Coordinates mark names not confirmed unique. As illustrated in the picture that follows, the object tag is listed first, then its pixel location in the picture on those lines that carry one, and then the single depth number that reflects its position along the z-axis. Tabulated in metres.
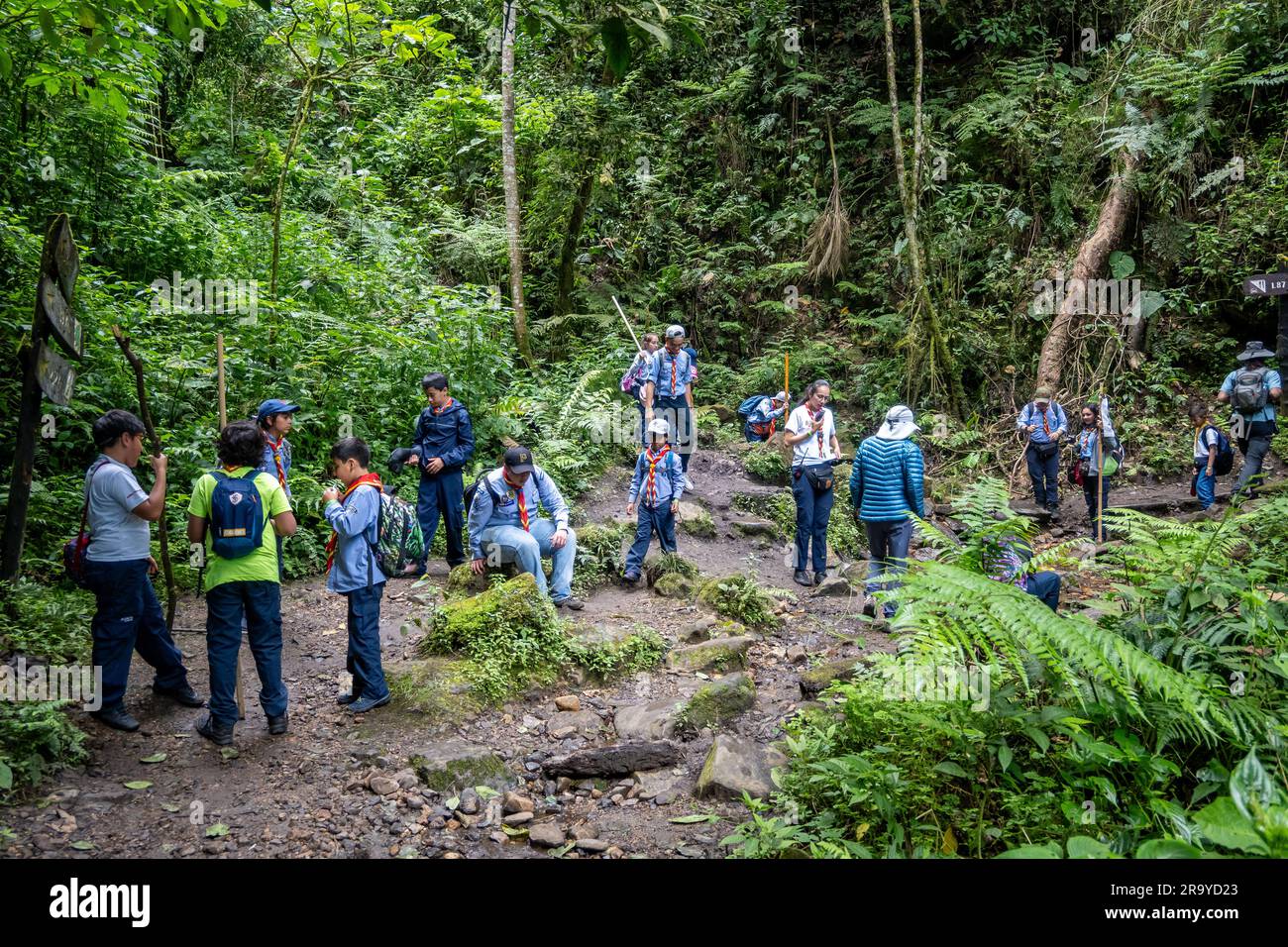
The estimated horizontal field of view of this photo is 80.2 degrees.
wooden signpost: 4.80
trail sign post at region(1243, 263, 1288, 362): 7.66
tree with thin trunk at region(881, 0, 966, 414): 14.22
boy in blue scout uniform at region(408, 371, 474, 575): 8.16
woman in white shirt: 9.03
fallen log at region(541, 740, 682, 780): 4.95
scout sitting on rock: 7.31
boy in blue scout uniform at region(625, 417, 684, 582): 8.52
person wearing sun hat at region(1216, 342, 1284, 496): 10.28
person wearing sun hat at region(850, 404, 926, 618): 7.35
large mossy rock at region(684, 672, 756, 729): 5.60
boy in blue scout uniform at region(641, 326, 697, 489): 10.64
